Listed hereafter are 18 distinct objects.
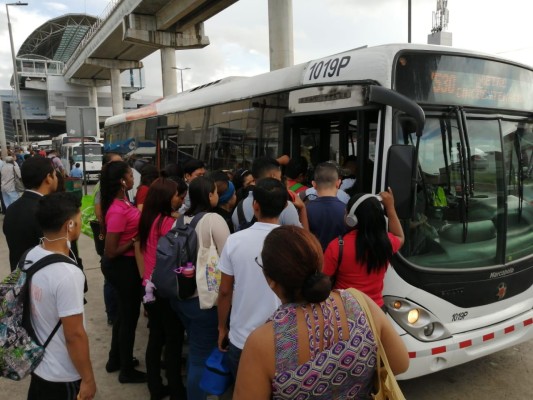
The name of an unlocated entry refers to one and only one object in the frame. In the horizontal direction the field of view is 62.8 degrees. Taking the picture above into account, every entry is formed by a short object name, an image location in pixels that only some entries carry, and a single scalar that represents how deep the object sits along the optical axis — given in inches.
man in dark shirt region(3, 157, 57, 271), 128.5
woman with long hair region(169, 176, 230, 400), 113.8
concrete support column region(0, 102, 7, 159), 778.2
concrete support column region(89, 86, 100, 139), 2257.1
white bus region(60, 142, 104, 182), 965.2
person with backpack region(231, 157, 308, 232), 120.0
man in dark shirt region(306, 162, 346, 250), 133.6
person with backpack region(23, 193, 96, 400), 82.0
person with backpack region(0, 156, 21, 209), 418.9
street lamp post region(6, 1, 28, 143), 1081.4
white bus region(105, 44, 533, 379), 128.6
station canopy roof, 3073.3
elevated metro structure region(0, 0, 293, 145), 784.3
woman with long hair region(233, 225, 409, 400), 56.6
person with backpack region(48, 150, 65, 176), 493.8
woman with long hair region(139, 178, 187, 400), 129.8
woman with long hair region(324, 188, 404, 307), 107.7
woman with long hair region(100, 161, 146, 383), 137.5
